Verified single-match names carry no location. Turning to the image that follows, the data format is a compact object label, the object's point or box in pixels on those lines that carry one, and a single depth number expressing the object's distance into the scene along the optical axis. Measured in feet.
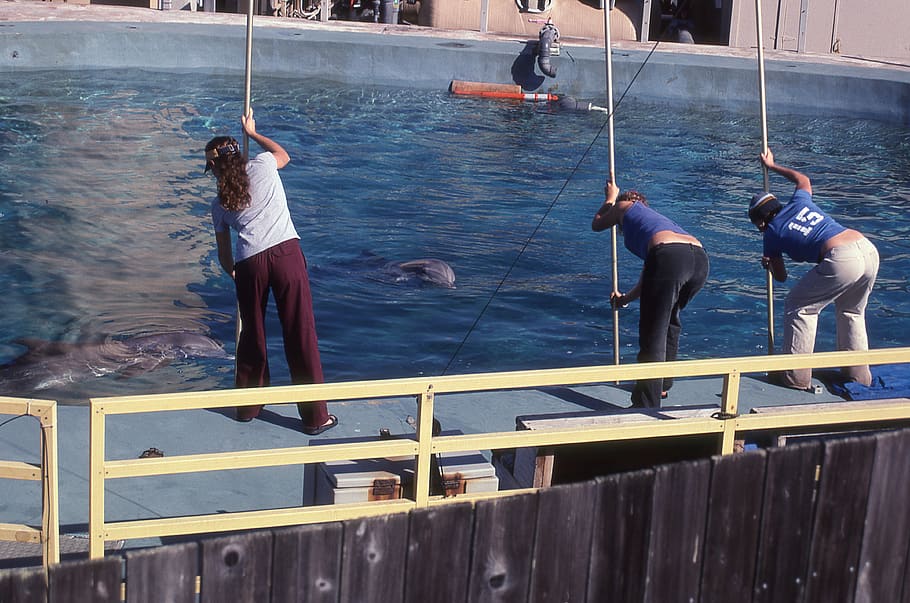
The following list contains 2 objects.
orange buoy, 72.13
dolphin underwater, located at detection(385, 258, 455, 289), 41.88
